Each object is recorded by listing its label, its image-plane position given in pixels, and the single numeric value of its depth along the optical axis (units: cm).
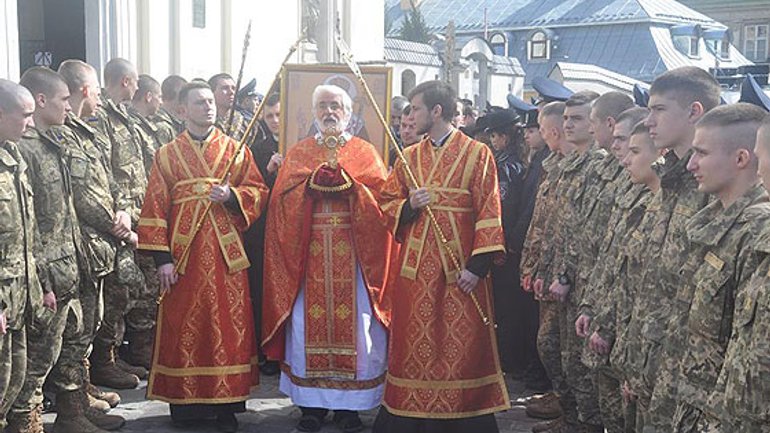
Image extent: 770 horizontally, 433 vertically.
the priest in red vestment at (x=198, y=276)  563
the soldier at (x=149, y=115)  741
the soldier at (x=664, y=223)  362
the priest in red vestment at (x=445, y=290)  525
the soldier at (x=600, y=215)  448
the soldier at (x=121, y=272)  652
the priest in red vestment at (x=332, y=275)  561
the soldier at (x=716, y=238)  307
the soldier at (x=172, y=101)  821
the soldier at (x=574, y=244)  503
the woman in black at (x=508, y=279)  715
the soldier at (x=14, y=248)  445
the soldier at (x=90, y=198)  562
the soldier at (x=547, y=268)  550
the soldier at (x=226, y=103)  802
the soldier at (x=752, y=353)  270
